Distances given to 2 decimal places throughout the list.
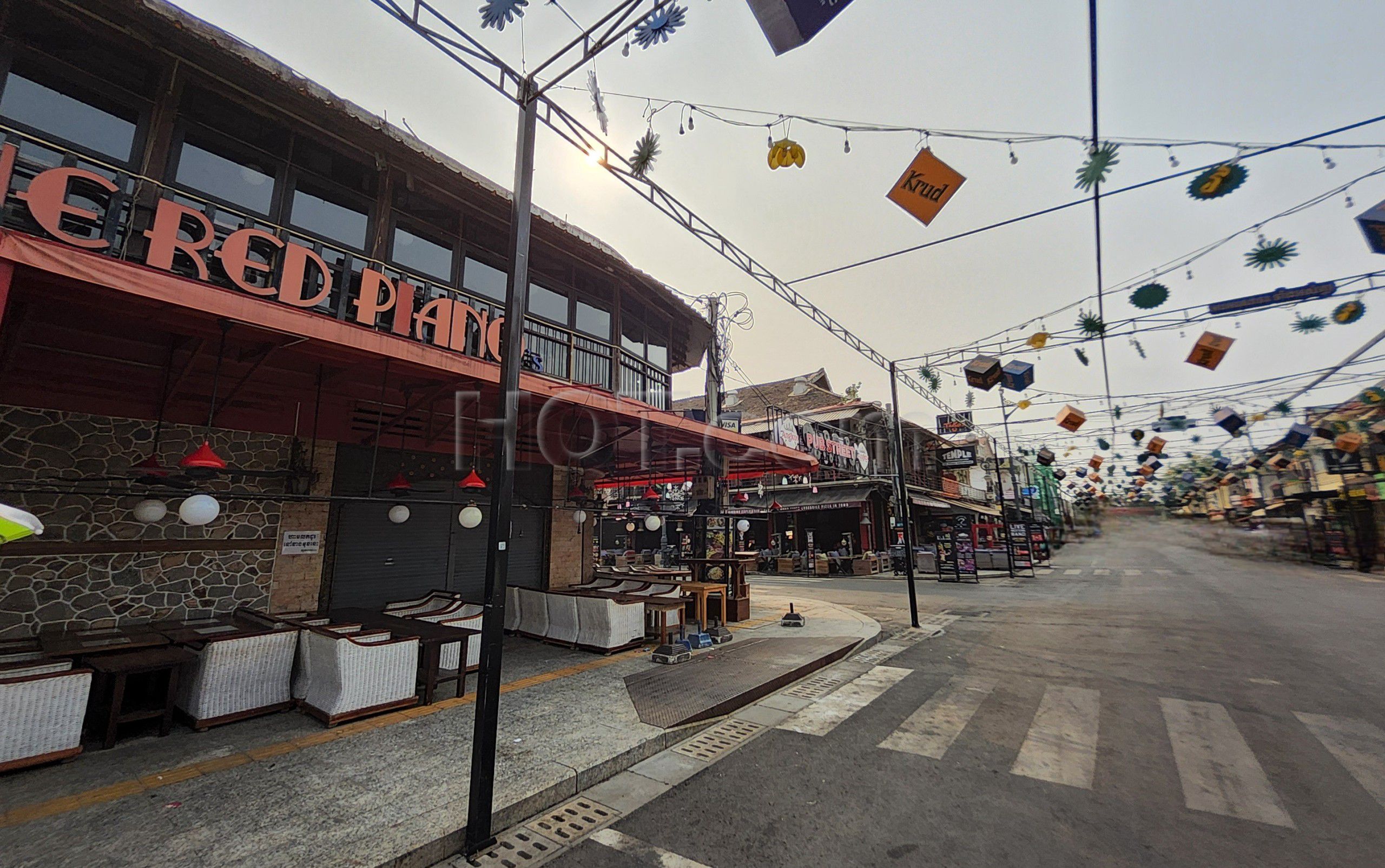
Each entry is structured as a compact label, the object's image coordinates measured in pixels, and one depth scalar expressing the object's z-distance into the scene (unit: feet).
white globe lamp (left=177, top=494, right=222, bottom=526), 16.03
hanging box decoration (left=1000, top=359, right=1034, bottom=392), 33.99
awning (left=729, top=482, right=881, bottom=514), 78.07
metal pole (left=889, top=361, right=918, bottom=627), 37.27
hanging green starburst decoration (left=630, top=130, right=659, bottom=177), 18.97
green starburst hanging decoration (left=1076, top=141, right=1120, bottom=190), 17.03
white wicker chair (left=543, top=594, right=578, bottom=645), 28.48
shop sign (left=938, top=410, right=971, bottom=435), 76.59
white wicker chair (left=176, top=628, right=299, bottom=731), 16.88
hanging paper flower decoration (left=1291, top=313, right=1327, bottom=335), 27.12
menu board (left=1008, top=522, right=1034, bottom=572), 84.49
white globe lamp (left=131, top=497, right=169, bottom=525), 18.92
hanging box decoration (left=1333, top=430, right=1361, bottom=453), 54.95
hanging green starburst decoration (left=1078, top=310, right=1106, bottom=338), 27.89
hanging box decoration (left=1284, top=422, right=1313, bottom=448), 56.75
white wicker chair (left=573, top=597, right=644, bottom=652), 27.04
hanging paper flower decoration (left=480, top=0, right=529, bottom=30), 12.53
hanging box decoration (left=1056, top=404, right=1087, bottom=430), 47.57
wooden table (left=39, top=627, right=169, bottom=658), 15.98
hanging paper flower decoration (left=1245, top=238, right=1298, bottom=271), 20.04
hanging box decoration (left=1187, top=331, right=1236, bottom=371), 28.81
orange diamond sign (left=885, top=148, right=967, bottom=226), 18.02
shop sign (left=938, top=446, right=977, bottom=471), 85.22
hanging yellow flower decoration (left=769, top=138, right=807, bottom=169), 18.34
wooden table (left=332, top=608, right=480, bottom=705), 19.38
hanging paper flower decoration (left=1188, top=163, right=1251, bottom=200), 17.52
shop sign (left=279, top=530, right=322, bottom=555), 25.71
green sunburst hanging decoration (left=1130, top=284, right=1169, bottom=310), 24.30
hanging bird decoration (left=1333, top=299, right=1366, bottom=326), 25.00
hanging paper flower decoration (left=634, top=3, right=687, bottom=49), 12.50
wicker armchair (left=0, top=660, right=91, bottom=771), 13.50
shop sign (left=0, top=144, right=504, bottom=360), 13.26
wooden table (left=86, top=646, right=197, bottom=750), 15.31
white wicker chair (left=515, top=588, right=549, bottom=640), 30.17
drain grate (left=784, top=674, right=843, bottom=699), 22.17
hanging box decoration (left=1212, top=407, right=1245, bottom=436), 48.44
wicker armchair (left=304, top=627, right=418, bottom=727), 17.29
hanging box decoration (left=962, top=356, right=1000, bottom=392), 33.42
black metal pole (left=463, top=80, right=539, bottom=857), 11.00
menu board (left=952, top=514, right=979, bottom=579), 69.77
